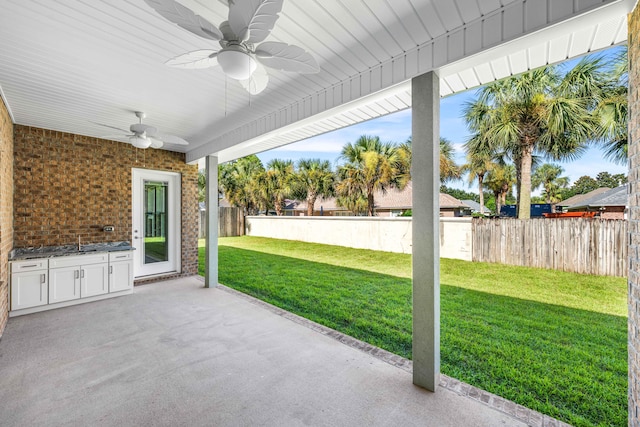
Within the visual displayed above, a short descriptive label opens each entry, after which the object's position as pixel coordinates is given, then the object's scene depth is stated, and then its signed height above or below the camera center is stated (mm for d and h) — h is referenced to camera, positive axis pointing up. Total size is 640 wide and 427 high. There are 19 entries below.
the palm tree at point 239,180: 18875 +2375
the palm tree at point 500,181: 14102 +2205
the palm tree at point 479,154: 9836 +2306
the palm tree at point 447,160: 12967 +2897
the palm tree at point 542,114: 7332 +2892
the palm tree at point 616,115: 5105 +1920
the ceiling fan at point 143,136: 4188 +1213
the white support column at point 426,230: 2490 -138
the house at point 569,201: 20555 +1445
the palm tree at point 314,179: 16125 +2076
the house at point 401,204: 17703 +674
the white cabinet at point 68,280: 4188 -1071
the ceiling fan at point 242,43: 1625 +1174
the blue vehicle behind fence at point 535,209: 18844 +432
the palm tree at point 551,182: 33594 +4275
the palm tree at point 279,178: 16812 +2189
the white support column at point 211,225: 5727 -214
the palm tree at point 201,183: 22312 +2547
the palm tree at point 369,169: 12477 +2081
